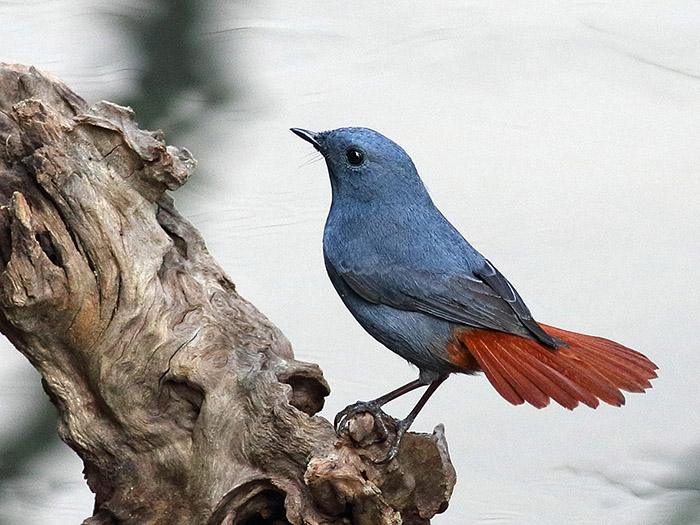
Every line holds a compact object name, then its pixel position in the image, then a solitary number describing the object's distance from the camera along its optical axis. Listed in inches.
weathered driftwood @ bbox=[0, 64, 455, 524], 167.0
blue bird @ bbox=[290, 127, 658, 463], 171.3
